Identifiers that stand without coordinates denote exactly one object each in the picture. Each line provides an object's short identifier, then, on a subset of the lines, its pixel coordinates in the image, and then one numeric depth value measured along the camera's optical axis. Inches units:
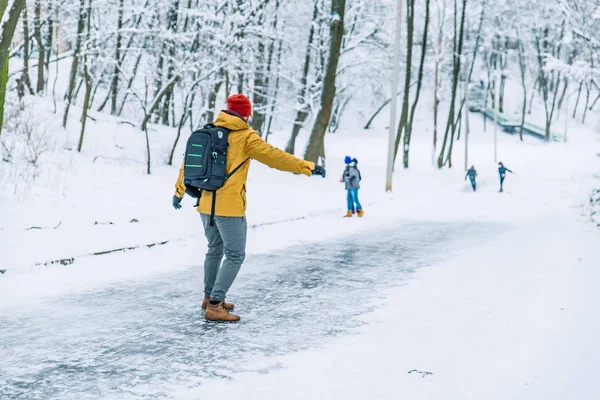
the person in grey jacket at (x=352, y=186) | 611.5
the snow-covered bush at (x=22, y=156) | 543.2
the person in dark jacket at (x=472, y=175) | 1114.2
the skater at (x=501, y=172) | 1086.4
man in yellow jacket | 215.9
